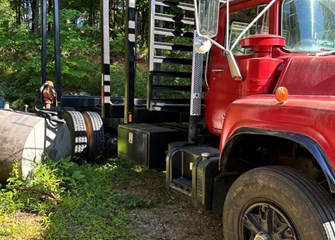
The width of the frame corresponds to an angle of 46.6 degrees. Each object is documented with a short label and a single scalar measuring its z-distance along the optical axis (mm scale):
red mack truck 2443
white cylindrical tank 4859
